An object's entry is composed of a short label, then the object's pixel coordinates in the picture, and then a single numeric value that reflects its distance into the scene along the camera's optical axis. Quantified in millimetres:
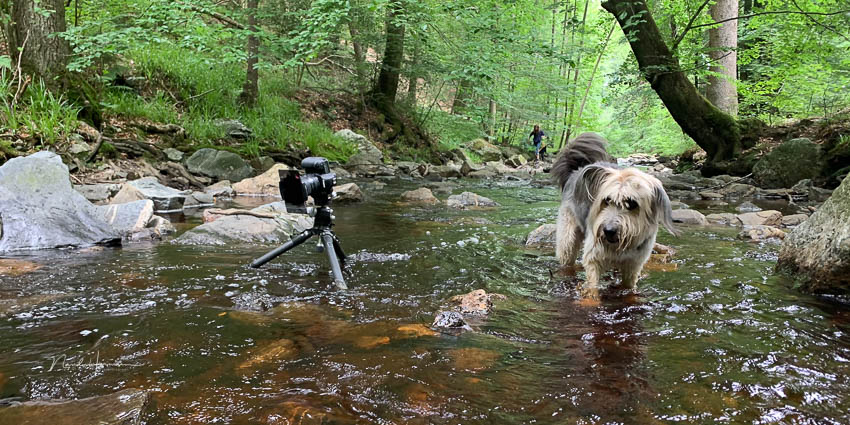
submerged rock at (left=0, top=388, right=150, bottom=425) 1642
